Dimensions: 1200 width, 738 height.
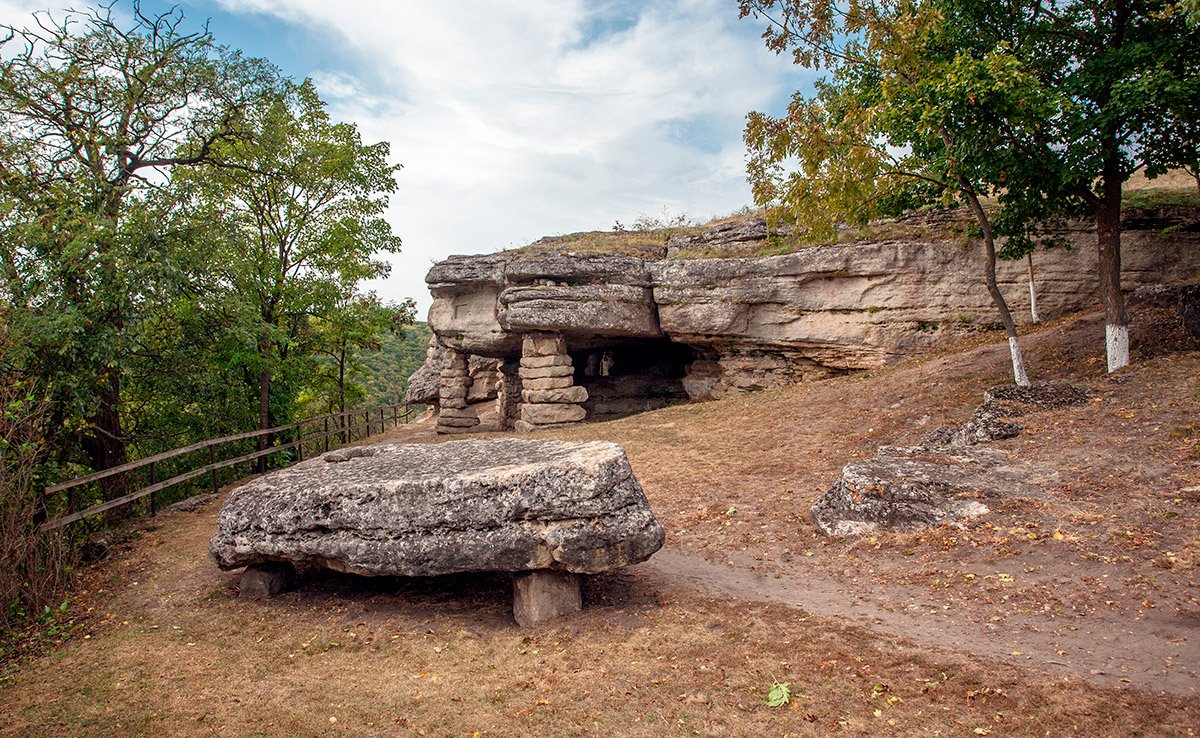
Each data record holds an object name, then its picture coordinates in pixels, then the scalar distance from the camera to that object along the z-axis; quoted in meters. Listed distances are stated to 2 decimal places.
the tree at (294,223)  16.70
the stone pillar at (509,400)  22.35
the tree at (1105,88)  10.54
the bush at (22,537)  7.07
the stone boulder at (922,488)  7.79
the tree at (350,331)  20.52
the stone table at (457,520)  6.10
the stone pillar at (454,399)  23.11
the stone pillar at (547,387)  19.30
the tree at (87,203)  9.25
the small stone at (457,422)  23.08
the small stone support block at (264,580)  7.24
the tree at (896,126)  10.73
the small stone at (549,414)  19.23
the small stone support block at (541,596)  6.27
